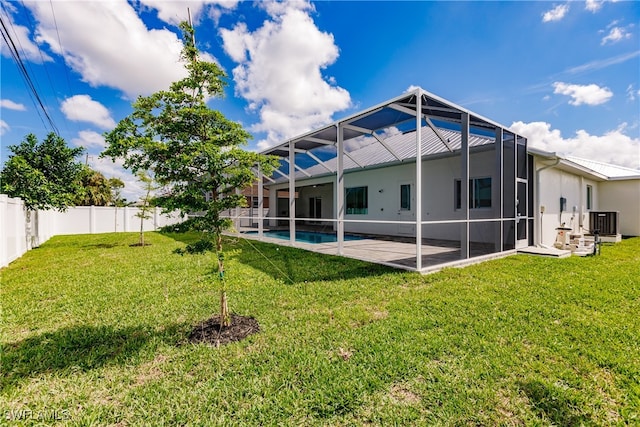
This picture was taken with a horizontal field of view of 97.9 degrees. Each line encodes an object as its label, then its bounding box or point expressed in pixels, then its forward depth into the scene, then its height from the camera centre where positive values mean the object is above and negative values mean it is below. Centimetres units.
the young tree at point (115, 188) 2427 +238
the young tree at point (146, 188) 1164 +113
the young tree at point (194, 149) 304 +72
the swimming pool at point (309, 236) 1227 -108
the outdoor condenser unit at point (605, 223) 1118 -29
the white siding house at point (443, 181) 714 +133
